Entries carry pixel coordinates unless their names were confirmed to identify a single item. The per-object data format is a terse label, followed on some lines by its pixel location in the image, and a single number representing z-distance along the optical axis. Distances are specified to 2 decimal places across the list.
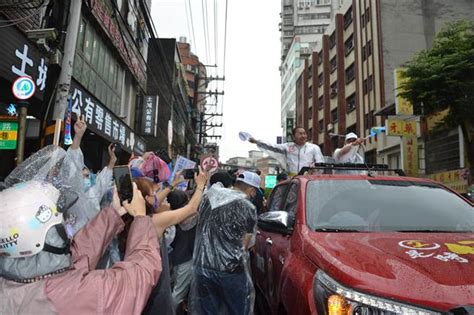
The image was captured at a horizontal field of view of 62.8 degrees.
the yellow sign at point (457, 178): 16.25
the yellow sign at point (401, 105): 20.61
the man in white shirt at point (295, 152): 6.12
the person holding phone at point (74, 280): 1.53
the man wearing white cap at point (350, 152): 5.71
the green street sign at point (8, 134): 7.16
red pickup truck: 2.01
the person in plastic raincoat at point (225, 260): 3.47
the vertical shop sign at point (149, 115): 19.44
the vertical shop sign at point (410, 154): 20.69
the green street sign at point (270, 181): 28.22
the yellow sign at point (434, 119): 19.16
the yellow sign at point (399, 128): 20.02
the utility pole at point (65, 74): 6.19
